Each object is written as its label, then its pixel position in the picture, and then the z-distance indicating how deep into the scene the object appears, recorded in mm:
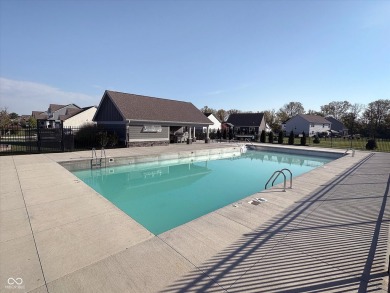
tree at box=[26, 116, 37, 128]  44331
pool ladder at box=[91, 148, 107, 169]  13031
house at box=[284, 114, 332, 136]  46397
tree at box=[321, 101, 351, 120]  65562
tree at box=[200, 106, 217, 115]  68388
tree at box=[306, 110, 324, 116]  68500
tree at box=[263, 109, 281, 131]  55859
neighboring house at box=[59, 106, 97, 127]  37000
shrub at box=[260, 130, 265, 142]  31172
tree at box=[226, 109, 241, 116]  69312
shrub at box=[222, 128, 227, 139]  36397
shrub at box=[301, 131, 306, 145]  27103
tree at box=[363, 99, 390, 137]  48281
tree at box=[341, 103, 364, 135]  54938
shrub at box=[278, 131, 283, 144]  29466
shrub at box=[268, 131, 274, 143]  30836
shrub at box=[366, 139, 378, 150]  23250
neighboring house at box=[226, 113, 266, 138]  42562
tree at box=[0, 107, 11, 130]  25469
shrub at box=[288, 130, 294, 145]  28344
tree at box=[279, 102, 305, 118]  69188
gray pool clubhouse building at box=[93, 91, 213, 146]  19750
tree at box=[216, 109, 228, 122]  67512
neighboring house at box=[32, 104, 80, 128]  49938
